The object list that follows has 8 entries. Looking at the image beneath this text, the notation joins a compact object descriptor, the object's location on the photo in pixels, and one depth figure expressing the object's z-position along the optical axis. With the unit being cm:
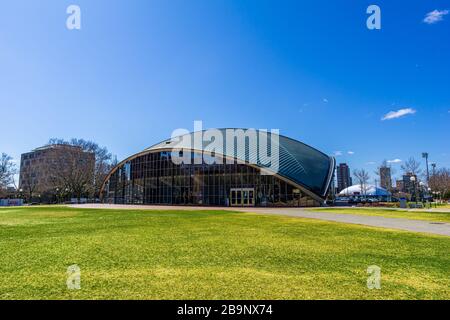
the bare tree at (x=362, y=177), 7469
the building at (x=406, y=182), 8449
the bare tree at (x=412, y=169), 6184
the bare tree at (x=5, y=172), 6588
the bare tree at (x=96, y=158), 7138
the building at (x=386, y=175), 7644
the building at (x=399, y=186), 10958
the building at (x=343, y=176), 15238
